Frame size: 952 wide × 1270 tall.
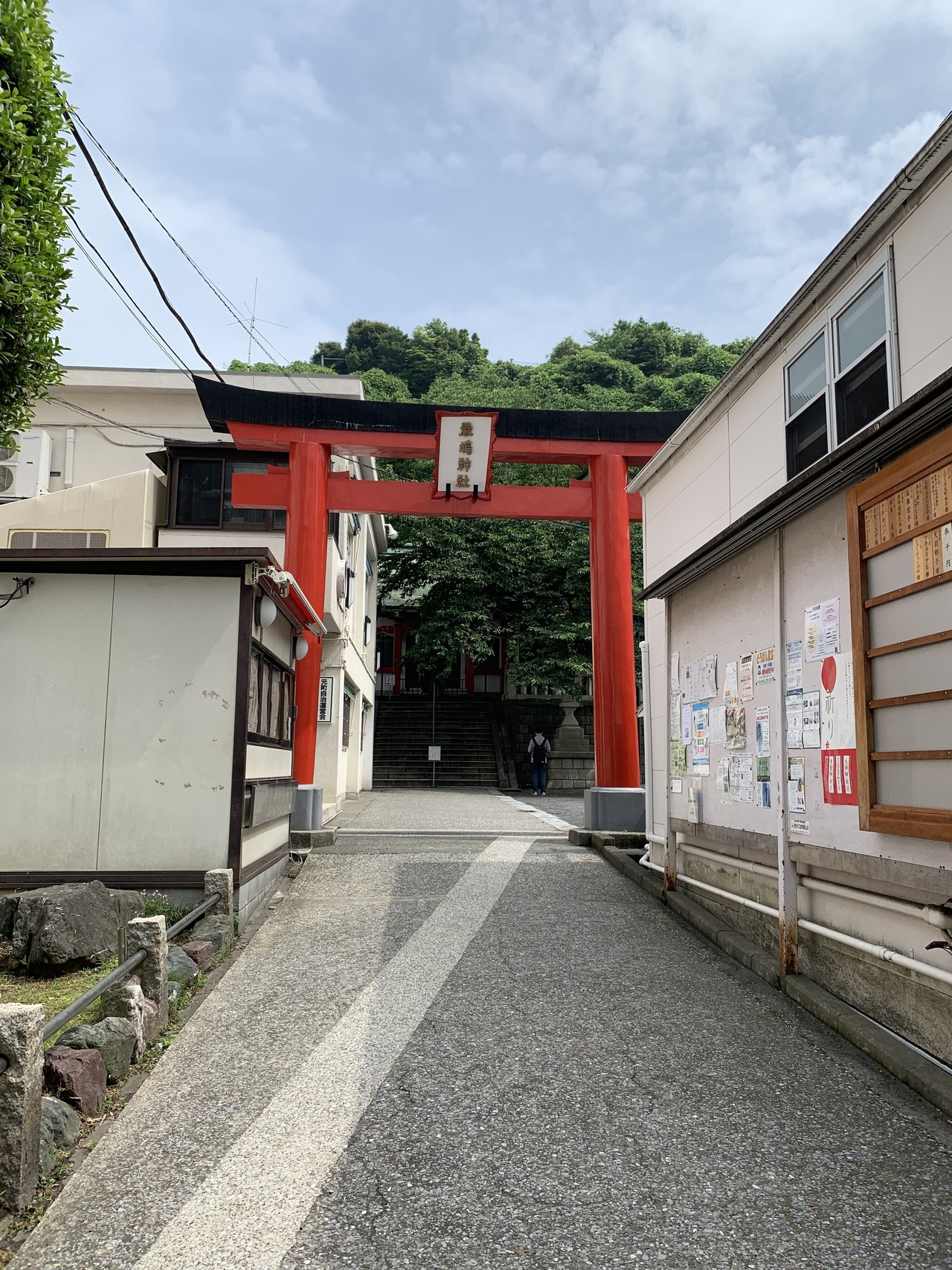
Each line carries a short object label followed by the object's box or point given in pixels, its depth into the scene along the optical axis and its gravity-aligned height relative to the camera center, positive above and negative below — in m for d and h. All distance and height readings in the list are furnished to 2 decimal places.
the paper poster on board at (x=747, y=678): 6.61 +0.51
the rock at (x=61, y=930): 5.76 -1.24
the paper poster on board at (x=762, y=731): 6.28 +0.12
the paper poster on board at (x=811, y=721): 5.41 +0.16
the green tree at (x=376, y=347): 47.12 +21.22
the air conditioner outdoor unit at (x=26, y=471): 15.68 +4.71
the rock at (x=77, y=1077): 3.80 -1.45
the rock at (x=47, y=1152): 3.32 -1.54
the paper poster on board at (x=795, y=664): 5.66 +0.53
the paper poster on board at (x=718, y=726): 7.10 +0.17
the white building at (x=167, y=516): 8.12 +3.81
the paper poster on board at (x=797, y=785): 5.59 -0.23
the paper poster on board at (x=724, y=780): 6.97 -0.26
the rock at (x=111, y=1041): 4.22 -1.43
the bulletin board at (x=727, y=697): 6.30 +0.40
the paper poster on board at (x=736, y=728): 6.71 +0.15
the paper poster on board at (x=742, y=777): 6.54 -0.23
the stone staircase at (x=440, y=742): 27.16 +0.07
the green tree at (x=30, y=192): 4.33 +2.72
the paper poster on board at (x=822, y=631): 5.25 +0.70
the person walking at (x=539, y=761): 25.72 -0.47
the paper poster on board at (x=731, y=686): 6.91 +0.48
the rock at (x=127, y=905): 6.31 -1.17
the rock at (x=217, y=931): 6.46 -1.37
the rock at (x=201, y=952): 6.00 -1.42
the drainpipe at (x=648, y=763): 9.92 -0.18
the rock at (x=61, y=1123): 3.51 -1.51
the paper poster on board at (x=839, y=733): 4.99 +0.09
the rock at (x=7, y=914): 6.27 -1.23
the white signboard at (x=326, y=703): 15.65 +0.69
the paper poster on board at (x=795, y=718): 5.62 +0.19
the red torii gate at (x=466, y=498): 12.55 +3.82
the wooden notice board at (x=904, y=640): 4.07 +0.53
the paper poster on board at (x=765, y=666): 6.21 +0.58
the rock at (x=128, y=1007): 4.52 -1.35
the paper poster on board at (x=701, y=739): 7.47 +0.07
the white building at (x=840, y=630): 4.26 +0.73
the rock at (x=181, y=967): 5.59 -1.43
